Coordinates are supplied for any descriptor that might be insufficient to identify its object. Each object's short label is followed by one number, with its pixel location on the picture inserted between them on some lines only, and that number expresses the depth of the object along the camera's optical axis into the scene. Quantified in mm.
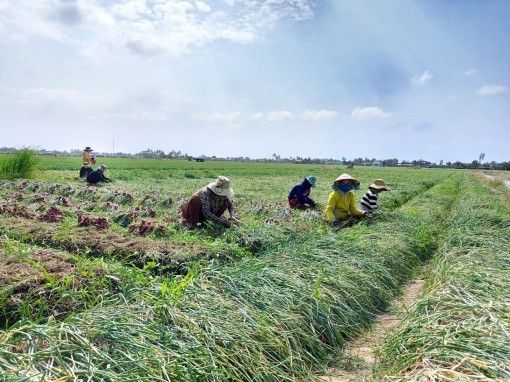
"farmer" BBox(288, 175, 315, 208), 9047
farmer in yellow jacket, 7234
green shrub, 14484
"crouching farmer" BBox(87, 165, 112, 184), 12547
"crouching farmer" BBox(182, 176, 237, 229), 5996
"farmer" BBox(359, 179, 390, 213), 8055
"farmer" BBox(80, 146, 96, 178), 14906
